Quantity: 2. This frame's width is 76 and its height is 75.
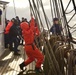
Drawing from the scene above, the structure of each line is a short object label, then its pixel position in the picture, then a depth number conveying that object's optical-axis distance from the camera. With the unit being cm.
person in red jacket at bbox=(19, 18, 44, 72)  355
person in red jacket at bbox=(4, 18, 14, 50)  569
